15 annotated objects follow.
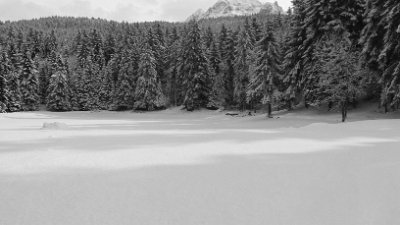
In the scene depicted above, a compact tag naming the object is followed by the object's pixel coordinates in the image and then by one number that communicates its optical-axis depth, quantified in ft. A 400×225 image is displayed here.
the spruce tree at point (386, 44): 87.76
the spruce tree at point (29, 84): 212.02
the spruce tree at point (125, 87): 193.67
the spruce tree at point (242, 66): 156.35
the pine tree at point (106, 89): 210.14
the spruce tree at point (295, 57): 120.57
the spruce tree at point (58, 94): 211.20
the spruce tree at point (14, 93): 195.64
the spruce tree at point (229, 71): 172.86
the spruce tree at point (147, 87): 183.39
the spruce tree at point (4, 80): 185.86
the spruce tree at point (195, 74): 171.63
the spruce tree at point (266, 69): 122.31
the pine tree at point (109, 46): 305.24
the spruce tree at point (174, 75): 195.62
